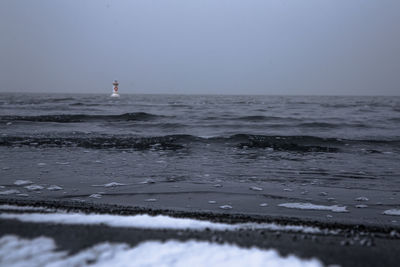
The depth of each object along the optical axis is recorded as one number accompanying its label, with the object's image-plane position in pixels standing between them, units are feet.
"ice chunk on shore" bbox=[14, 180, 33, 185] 11.86
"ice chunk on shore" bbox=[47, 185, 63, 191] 11.21
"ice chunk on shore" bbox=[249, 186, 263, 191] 11.89
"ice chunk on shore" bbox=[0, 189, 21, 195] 10.48
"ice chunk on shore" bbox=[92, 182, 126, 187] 12.00
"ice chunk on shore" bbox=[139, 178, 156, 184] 12.69
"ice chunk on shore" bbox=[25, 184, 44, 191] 11.14
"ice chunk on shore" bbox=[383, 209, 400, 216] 9.37
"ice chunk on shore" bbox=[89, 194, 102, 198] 10.53
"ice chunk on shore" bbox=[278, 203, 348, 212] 9.68
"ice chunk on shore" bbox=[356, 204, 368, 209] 9.93
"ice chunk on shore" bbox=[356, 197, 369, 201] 10.79
